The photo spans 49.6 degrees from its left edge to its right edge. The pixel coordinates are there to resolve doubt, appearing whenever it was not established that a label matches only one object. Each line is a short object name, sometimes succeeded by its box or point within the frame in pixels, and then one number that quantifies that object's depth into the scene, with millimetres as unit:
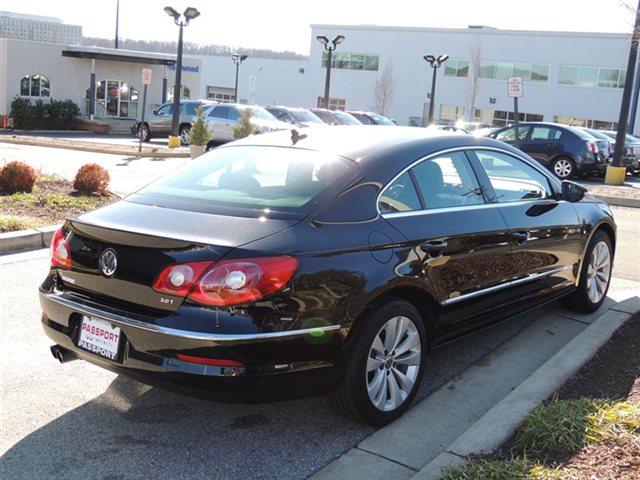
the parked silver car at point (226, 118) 24031
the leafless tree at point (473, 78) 51750
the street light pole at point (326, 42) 28473
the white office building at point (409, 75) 34688
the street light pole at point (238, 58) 50781
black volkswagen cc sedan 3291
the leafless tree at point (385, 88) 55906
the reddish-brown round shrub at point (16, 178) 9828
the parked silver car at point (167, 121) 26312
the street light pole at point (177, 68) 21922
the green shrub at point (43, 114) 31797
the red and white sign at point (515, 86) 16905
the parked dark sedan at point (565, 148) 19625
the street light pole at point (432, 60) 33594
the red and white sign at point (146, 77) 21906
